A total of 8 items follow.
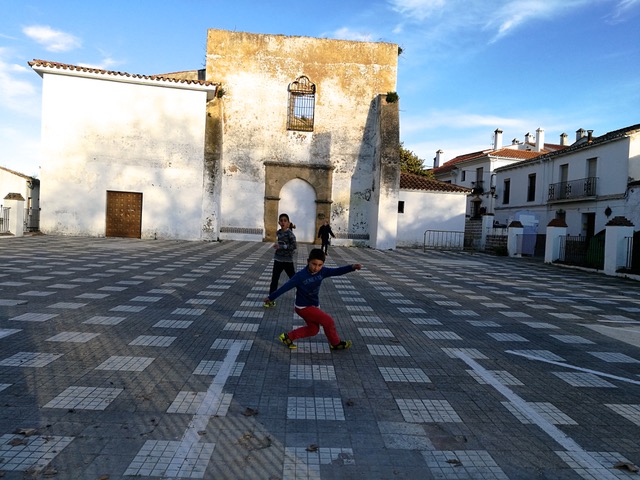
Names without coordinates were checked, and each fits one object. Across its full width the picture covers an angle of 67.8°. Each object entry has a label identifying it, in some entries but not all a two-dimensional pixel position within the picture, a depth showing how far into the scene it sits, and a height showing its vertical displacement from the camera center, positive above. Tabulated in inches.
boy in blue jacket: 218.7 -35.4
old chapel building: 855.1 +152.2
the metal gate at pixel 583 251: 689.0 -17.4
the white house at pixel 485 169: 1632.6 +244.9
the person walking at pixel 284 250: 327.9 -16.4
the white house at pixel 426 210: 1042.7 +50.1
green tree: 1723.7 +252.6
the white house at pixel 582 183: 946.1 +133.7
